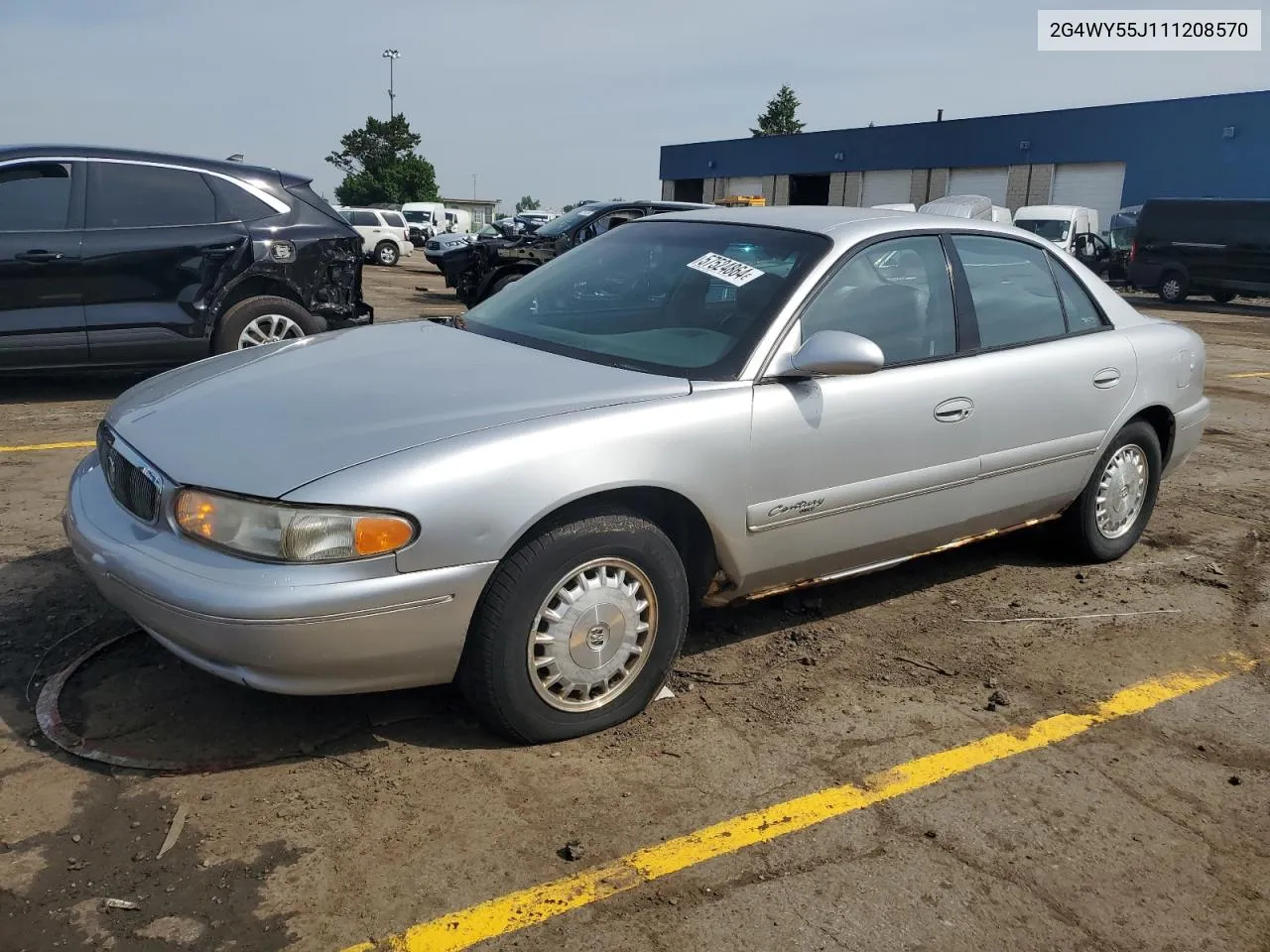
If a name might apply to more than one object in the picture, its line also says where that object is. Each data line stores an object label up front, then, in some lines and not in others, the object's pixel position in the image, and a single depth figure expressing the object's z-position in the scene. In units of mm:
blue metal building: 33344
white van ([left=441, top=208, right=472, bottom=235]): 47250
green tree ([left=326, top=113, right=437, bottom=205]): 72938
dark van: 22297
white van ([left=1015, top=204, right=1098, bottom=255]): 27453
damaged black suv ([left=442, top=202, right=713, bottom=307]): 12938
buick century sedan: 2717
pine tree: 70500
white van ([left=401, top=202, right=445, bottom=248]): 43531
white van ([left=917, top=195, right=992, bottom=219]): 24562
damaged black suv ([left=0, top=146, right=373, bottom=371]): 6945
